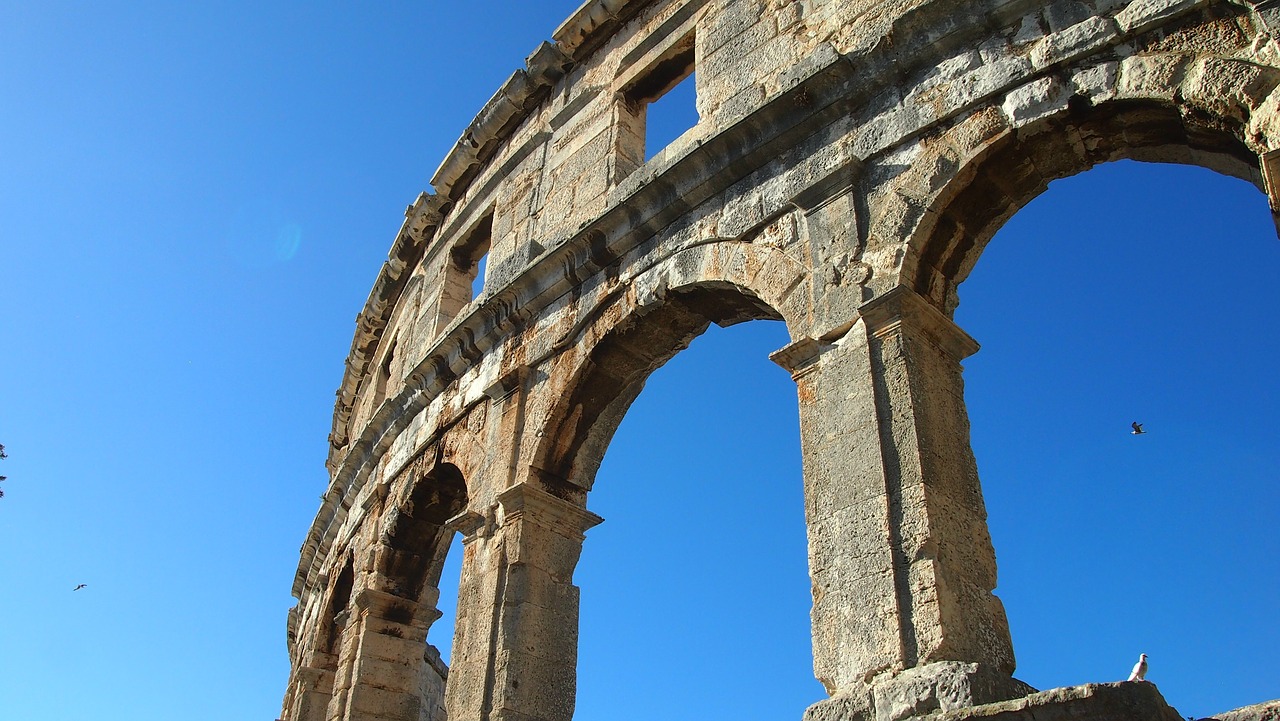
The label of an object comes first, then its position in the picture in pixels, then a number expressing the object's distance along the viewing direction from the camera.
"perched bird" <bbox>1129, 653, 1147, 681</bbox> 5.07
